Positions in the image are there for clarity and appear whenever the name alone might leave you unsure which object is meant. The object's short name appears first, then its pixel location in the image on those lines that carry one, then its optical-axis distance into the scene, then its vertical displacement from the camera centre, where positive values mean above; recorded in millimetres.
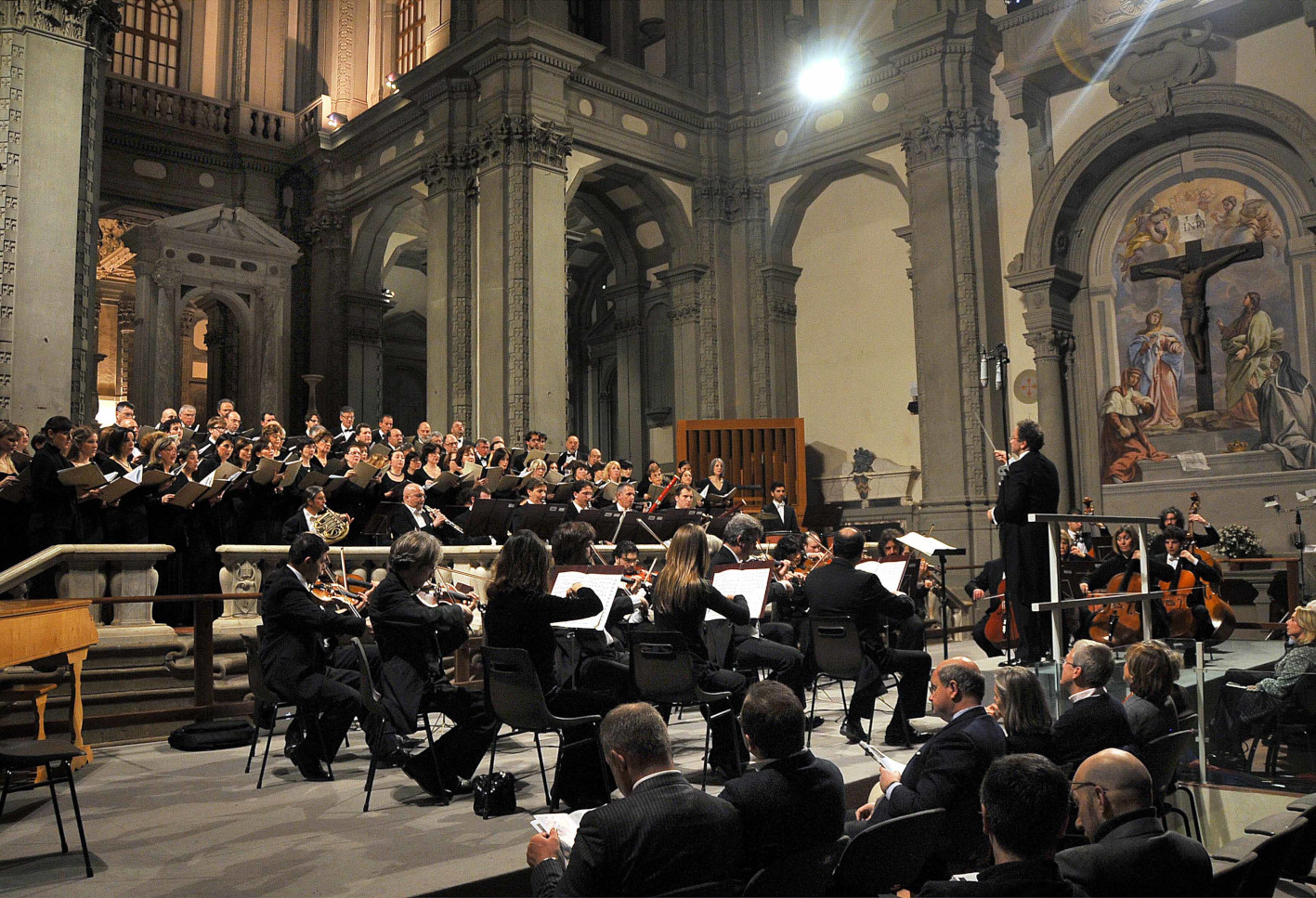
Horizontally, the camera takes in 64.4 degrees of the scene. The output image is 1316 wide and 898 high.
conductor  7375 -3
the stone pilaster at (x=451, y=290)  16625 +3948
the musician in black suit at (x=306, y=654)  5613 -626
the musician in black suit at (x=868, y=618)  6680 -584
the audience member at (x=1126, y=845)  2902 -920
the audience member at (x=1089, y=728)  4164 -820
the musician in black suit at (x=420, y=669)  5312 -683
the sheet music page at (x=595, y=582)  5652 -270
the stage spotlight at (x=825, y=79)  17344 +7451
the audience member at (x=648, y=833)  2672 -783
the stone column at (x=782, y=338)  18469 +3383
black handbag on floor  4906 -1225
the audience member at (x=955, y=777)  3689 -897
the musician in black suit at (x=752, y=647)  6355 -724
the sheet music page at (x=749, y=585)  6383 -339
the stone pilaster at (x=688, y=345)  18500 +3301
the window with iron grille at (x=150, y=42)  20250 +9746
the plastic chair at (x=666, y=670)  5430 -728
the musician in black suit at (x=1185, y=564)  9141 -388
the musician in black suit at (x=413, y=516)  9000 +170
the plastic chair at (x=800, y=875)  2896 -975
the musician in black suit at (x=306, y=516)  8133 +169
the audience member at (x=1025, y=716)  4031 -740
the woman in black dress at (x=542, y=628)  5086 -463
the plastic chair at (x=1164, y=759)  4145 -950
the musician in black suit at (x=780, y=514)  14488 +201
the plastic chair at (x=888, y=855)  2898 -928
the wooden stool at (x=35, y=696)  5781 -877
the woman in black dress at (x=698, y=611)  5652 -437
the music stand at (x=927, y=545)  7910 -145
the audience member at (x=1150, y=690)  4590 -758
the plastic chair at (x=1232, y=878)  2727 -934
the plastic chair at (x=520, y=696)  4902 -771
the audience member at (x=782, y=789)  3057 -773
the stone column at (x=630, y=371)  20156 +3159
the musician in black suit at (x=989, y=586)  9641 -578
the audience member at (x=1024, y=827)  2676 -792
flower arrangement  13008 -299
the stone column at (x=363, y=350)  20516 +3681
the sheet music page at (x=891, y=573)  7234 -320
